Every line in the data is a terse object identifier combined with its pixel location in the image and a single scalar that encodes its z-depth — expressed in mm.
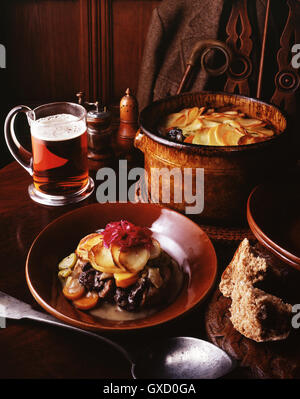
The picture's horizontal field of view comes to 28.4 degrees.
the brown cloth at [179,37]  1063
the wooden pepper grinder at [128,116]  920
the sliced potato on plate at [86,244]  654
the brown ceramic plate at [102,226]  598
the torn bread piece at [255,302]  599
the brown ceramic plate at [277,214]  643
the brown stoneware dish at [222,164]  711
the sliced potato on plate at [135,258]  625
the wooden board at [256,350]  586
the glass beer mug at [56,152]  787
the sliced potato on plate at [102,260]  626
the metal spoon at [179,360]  579
